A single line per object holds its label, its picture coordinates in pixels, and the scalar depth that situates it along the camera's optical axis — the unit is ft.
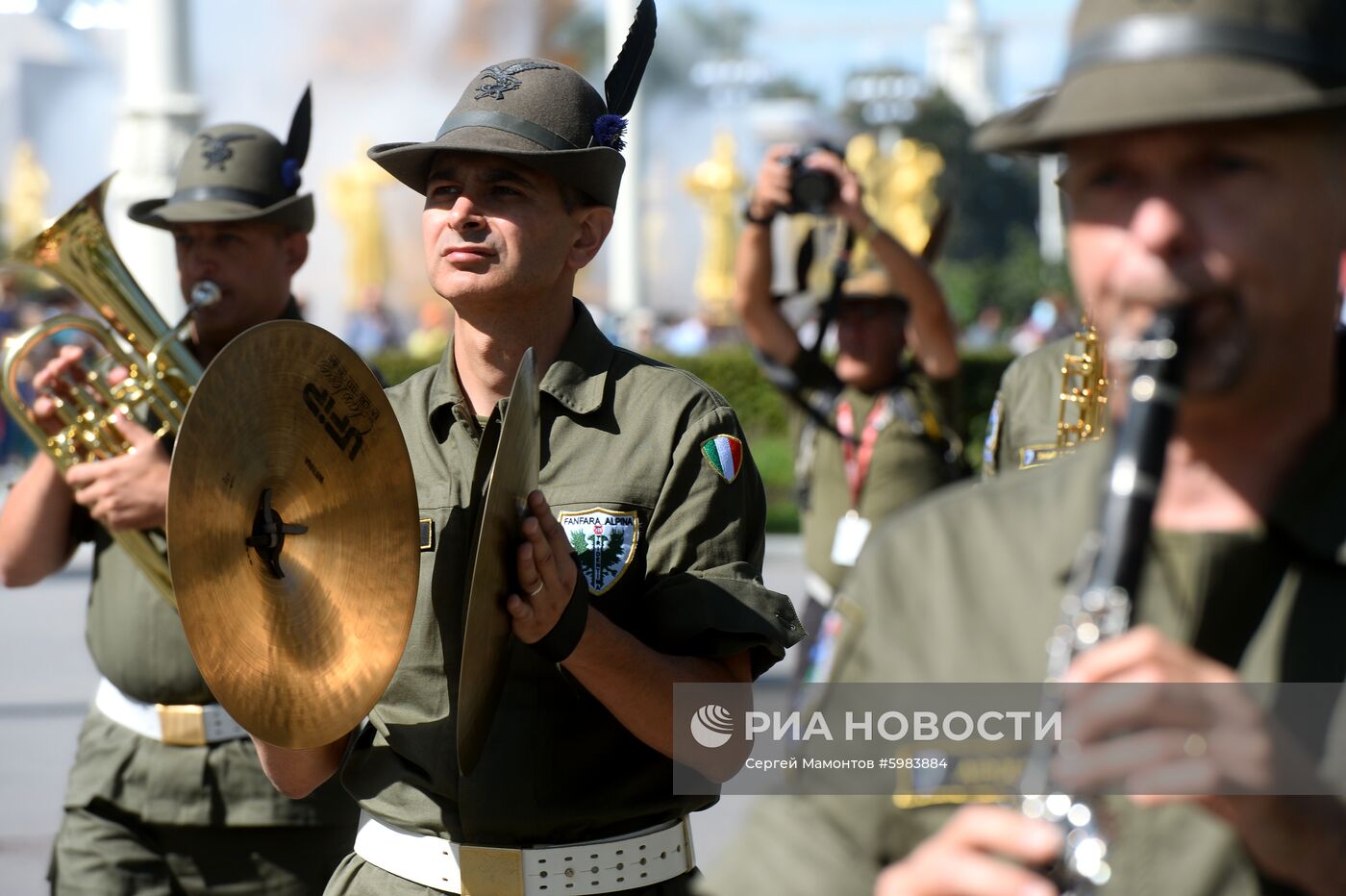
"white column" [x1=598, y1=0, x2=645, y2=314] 84.99
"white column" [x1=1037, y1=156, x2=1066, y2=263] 233.33
